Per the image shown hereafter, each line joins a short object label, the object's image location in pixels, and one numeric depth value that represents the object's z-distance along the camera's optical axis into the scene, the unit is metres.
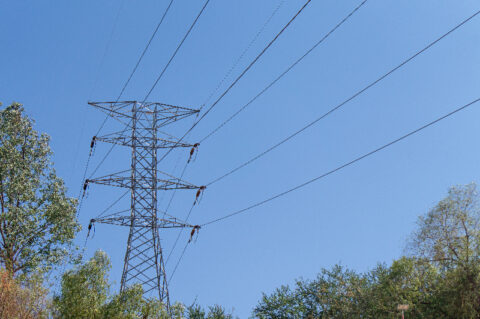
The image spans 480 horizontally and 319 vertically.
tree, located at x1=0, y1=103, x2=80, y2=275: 37.53
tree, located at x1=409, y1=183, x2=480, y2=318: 36.08
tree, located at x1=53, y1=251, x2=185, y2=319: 25.89
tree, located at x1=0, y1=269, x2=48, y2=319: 25.30
